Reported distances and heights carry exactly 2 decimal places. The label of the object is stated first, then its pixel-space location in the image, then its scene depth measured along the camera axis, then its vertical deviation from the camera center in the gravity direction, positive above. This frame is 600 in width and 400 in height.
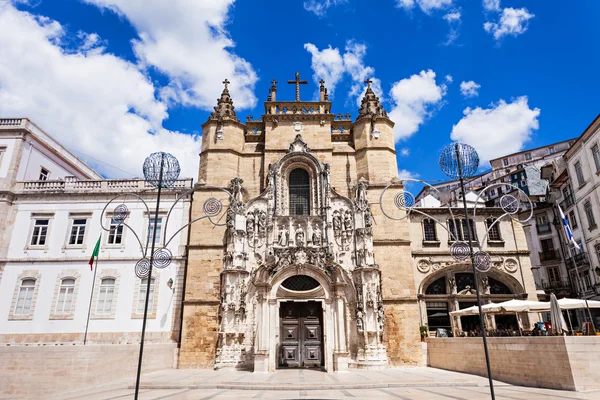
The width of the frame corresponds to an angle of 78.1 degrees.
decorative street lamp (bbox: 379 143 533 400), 11.62 +4.68
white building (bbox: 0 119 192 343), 19.53 +3.78
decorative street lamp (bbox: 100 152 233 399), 12.27 +5.10
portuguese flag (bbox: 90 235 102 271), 19.59 +3.75
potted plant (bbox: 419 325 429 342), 20.44 -0.45
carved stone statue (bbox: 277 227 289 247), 20.42 +4.58
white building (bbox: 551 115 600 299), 24.59 +8.17
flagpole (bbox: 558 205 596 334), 15.54 +3.80
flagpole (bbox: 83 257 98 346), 19.09 +0.91
